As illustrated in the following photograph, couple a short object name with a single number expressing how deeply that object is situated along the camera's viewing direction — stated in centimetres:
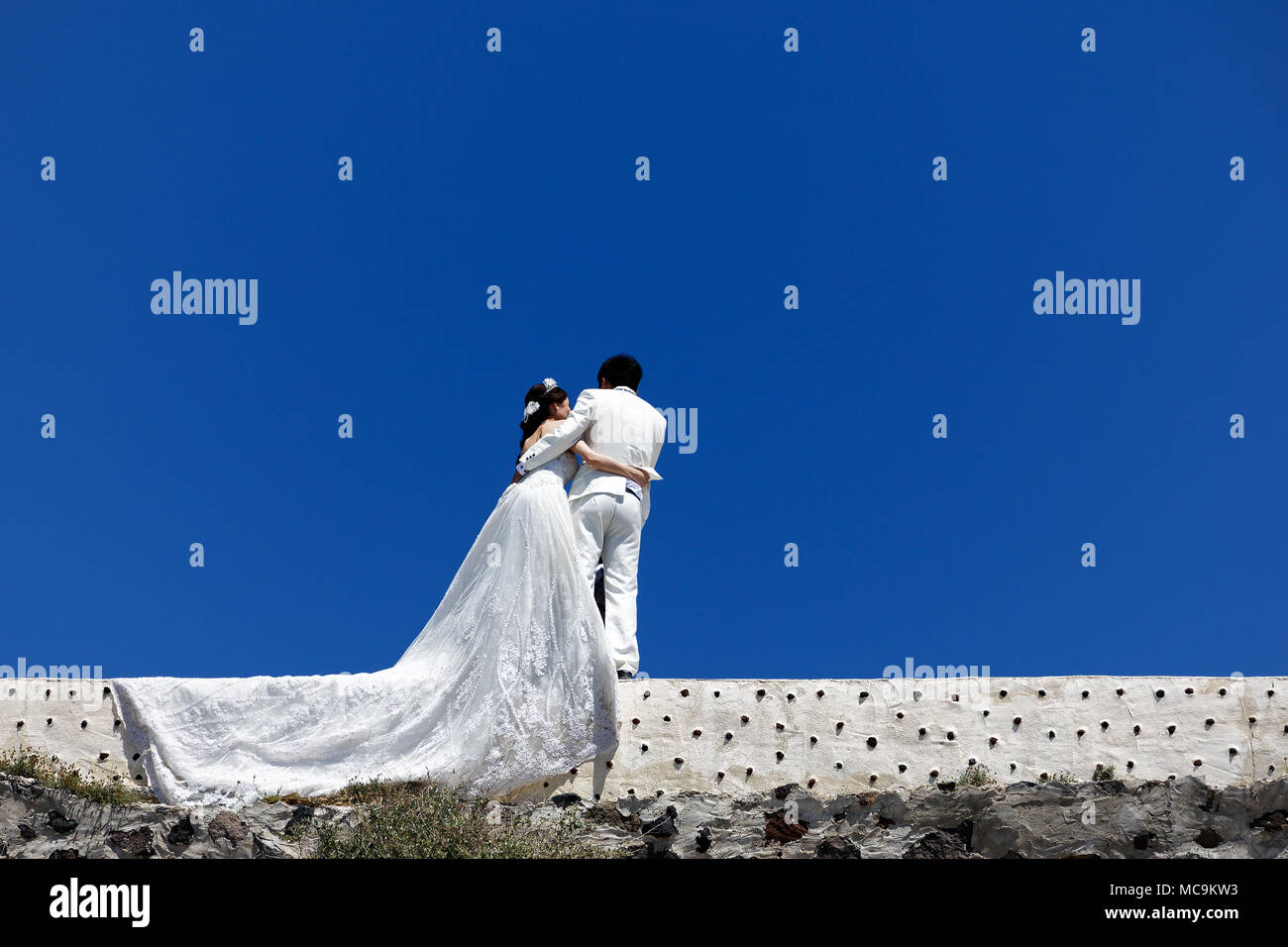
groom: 1240
